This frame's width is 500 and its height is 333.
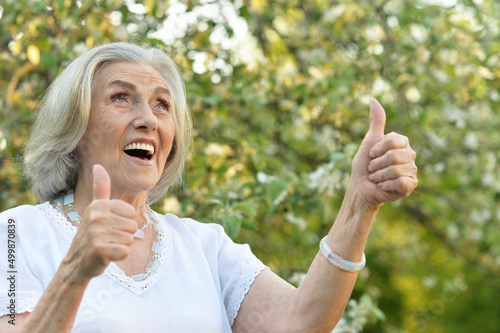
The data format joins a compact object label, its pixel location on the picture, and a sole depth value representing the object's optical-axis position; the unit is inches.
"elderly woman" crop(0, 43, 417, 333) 67.8
